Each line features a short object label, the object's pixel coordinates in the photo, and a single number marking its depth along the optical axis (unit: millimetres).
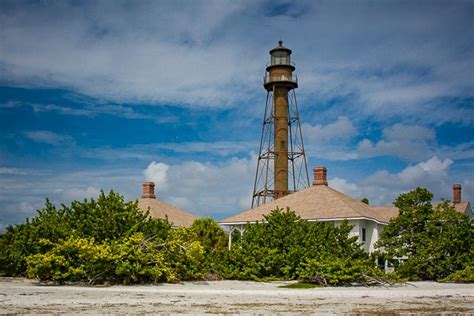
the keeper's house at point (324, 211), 31891
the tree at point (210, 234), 31228
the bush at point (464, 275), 23875
